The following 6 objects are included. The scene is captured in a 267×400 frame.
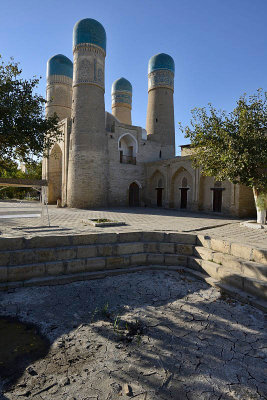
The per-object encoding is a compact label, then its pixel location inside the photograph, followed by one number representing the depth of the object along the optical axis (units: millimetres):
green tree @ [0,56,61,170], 8031
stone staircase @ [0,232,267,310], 4871
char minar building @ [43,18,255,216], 17688
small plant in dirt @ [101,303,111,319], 3868
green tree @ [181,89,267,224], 8781
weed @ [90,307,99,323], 3744
